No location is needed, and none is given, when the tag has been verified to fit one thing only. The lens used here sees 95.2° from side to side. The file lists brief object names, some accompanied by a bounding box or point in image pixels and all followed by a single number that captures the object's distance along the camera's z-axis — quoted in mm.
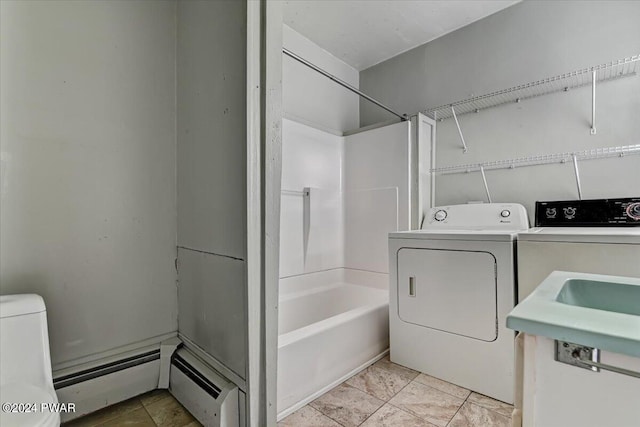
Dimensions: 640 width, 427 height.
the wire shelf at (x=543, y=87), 1765
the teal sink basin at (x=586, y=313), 455
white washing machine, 1237
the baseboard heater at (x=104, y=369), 1329
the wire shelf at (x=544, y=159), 1767
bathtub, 1458
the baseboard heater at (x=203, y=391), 1201
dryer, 1525
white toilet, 993
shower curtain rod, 1918
